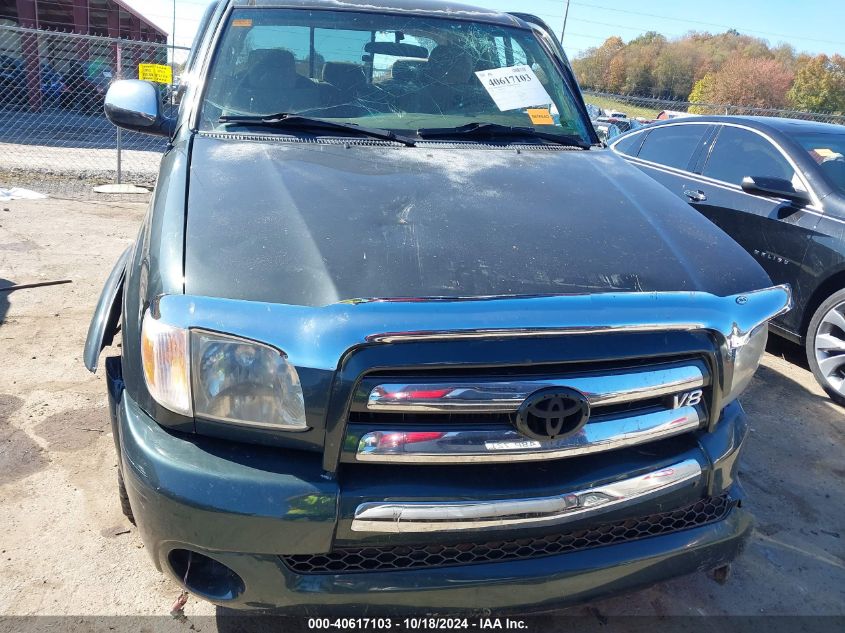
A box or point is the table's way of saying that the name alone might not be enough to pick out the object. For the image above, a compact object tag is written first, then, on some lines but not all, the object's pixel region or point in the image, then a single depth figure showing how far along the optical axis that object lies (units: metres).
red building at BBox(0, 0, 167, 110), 21.17
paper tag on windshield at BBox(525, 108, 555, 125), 3.25
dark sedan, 4.53
